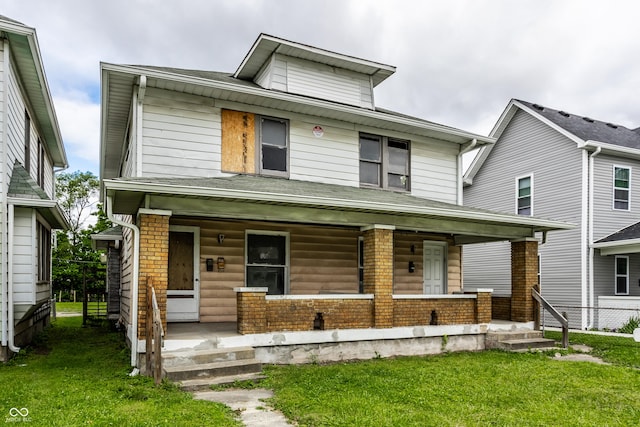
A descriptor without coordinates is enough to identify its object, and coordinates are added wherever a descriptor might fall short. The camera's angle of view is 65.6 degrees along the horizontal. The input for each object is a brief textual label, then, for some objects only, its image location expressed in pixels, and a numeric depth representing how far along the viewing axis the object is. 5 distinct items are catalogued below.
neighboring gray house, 15.81
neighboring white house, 8.55
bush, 14.43
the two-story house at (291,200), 8.38
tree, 28.50
